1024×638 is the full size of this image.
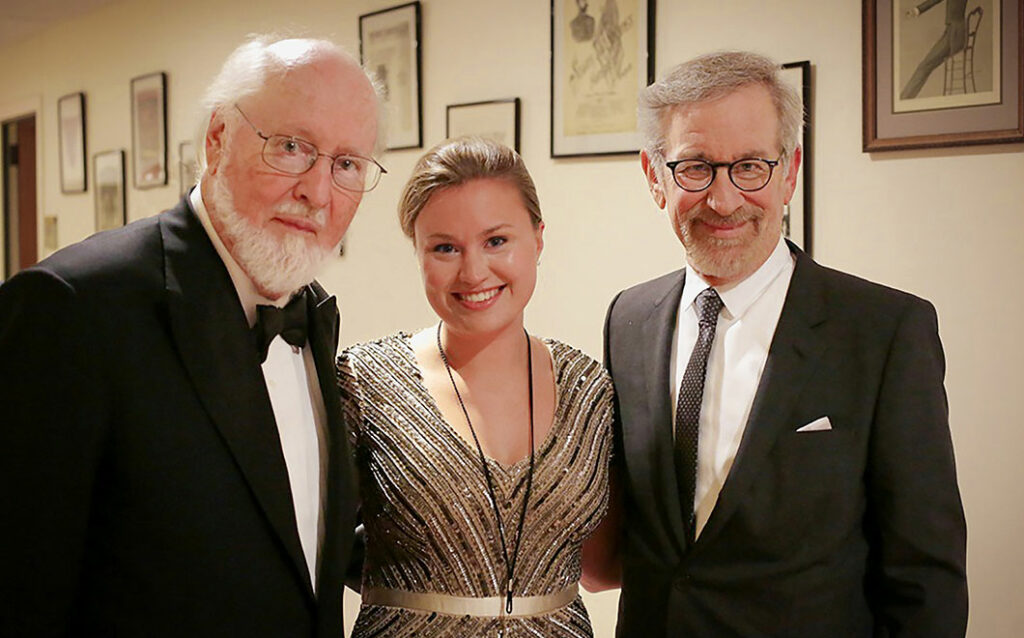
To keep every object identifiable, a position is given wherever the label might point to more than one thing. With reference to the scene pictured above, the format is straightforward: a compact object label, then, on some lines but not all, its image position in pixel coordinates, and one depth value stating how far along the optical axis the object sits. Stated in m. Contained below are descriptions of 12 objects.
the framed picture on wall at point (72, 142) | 6.91
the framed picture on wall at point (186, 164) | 5.70
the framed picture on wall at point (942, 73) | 2.47
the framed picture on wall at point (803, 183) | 2.88
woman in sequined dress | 1.88
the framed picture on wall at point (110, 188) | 6.49
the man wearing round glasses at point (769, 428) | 1.75
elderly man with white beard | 1.31
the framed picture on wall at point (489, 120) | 3.83
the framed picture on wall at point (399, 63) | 4.28
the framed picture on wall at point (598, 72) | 3.37
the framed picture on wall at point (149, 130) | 6.03
